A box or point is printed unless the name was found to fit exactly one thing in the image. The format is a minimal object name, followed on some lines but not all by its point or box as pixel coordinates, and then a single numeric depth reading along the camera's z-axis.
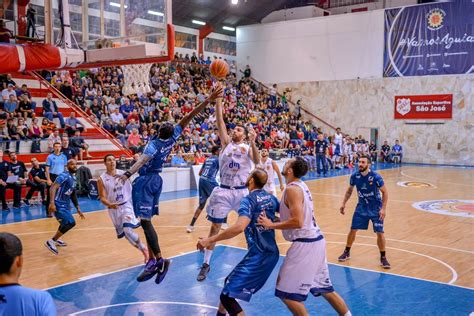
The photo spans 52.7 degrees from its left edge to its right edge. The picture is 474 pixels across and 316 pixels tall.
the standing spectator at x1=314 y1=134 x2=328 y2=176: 22.50
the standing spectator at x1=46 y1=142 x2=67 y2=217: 12.53
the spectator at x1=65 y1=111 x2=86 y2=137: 16.73
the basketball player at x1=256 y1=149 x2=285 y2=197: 10.75
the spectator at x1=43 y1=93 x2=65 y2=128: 16.98
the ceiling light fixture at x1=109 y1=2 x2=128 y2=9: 10.41
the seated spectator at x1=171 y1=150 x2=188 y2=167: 17.16
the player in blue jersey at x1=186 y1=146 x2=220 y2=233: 10.34
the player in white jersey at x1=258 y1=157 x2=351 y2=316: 4.29
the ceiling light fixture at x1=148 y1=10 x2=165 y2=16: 10.07
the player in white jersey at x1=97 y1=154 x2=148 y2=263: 7.32
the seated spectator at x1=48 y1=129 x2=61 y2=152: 14.75
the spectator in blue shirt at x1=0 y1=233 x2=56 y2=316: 2.29
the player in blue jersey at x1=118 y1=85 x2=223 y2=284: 6.21
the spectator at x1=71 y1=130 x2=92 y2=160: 15.71
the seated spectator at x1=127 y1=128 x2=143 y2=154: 17.59
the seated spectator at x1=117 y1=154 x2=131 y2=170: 15.05
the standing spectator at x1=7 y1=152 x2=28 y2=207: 13.05
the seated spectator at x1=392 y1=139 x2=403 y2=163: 29.22
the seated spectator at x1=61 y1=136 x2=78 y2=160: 14.30
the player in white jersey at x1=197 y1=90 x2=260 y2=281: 7.00
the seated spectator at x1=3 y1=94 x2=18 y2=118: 15.80
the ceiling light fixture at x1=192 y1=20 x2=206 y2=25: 31.83
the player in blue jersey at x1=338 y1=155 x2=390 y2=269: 7.54
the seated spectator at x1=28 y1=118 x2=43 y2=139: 15.11
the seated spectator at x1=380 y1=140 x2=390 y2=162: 29.53
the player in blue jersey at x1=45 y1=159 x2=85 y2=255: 8.57
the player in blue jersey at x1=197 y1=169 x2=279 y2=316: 4.32
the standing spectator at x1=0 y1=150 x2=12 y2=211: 12.70
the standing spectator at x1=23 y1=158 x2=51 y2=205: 13.23
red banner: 28.17
